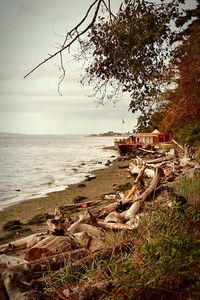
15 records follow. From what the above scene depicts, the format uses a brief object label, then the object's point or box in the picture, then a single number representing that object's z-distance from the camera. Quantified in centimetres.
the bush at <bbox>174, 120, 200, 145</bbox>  2536
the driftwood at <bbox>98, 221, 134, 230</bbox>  691
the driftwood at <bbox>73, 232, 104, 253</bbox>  597
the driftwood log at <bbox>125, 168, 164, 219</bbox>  873
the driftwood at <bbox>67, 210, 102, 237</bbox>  746
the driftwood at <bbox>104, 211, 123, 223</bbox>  829
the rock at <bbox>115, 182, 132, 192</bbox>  1861
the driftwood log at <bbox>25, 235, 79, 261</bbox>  589
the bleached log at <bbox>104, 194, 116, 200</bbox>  1482
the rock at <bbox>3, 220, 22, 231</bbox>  1194
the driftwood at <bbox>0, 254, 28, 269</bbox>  540
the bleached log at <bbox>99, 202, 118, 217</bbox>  977
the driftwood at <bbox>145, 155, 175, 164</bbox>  2639
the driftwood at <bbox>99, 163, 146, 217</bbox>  990
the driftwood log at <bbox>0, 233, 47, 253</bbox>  804
